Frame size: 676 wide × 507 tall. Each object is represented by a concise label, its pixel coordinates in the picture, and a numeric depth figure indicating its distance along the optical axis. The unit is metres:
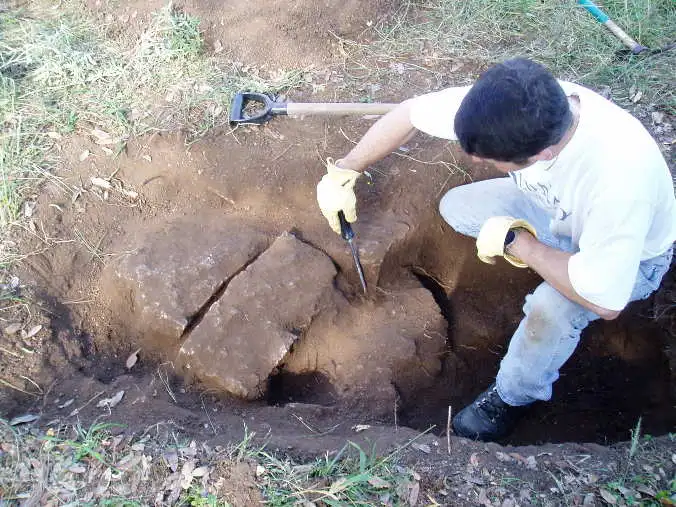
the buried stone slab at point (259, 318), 2.55
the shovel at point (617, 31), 3.69
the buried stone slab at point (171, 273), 2.70
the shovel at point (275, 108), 3.03
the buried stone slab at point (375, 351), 2.67
